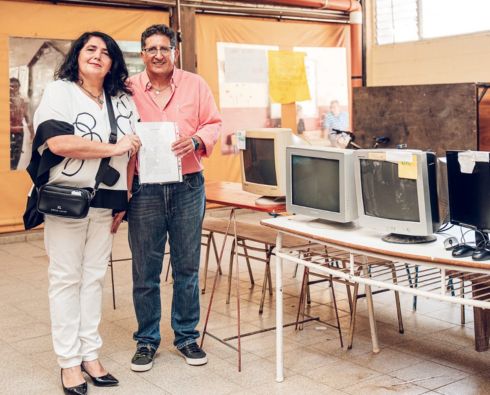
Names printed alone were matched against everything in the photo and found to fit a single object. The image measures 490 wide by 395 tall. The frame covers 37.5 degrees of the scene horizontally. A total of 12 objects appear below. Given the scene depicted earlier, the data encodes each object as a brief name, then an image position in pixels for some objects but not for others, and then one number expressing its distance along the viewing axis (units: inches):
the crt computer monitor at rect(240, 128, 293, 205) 171.2
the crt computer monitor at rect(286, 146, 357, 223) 132.9
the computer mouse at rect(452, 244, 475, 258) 107.1
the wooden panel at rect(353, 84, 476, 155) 202.4
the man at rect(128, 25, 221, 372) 137.1
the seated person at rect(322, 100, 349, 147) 379.2
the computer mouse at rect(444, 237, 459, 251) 112.7
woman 123.8
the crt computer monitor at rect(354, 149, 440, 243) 117.3
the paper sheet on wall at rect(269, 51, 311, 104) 254.7
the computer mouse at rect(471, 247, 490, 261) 104.2
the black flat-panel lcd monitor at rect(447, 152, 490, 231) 110.5
